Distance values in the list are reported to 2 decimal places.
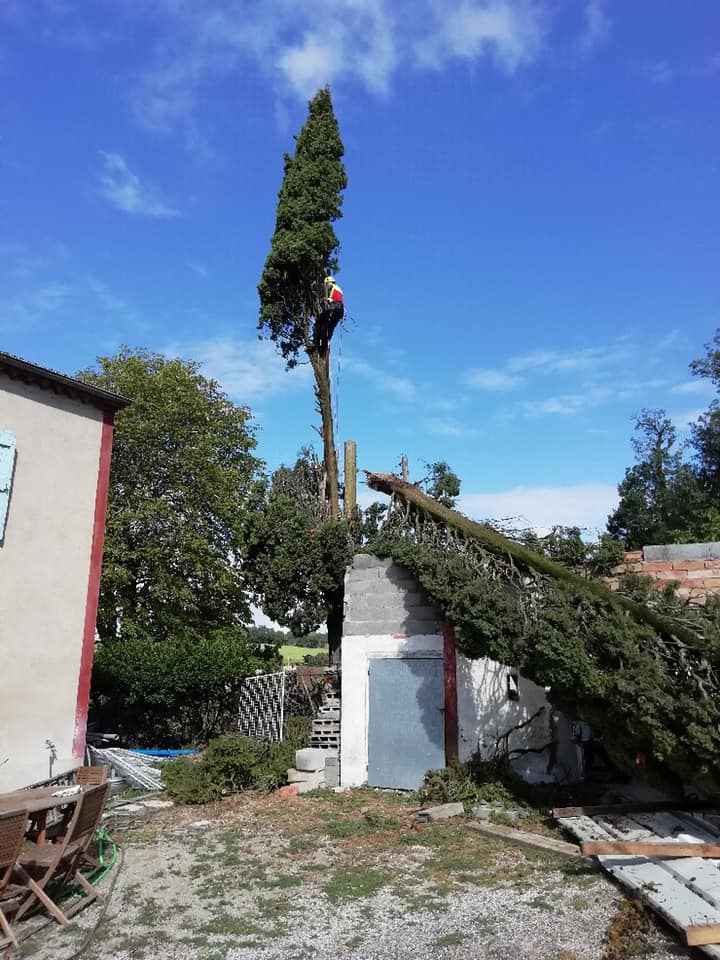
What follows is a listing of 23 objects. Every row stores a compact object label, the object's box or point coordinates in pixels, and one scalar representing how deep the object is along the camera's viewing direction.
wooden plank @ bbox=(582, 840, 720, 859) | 6.52
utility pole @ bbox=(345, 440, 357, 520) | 16.92
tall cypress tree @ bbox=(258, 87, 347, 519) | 17.81
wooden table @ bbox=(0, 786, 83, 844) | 6.25
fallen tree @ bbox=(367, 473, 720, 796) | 8.05
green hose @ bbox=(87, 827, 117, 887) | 7.24
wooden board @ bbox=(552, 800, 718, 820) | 8.70
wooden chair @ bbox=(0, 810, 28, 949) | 5.40
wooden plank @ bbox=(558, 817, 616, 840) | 7.84
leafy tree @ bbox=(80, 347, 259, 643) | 19.12
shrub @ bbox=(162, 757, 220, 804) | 10.89
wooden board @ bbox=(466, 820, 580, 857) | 7.81
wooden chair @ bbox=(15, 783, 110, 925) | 5.84
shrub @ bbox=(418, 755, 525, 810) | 9.89
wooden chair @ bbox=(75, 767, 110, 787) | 8.34
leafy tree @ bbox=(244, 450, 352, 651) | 14.85
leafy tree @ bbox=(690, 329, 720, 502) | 33.59
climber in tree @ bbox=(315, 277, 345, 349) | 17.84
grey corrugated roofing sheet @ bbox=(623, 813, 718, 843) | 7.66
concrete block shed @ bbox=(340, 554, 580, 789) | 11.05
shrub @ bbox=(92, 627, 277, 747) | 14.94
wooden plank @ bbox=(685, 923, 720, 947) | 5.14
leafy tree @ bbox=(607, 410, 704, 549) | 34.59
